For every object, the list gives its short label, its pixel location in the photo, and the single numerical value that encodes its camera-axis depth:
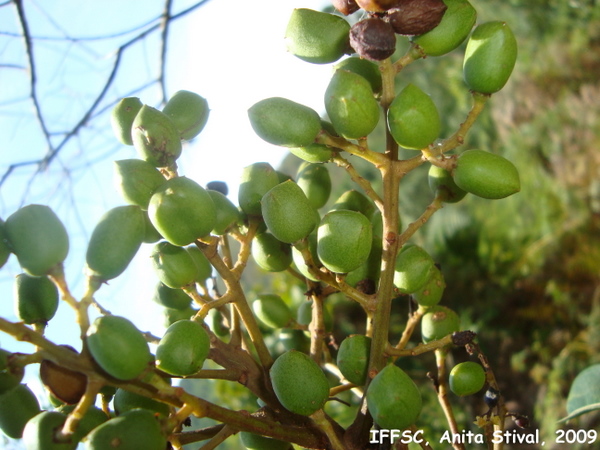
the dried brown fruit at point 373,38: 0.10
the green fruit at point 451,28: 0.11
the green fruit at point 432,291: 0.13
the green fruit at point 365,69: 0.11
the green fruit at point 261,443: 0.11
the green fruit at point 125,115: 0.11
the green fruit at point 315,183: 0.13
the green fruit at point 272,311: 0.14
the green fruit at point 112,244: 0.09
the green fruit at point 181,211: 0.10
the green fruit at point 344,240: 0.10
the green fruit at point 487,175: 0.11
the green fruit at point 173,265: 0.11
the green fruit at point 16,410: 0.10
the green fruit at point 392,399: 0.09
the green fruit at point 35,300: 0.10
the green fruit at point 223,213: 0.12
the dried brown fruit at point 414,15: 0.10
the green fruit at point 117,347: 0.08
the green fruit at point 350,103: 0.10
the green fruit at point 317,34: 0.11
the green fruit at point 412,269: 0.11
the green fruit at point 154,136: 0.10
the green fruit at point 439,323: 0.13
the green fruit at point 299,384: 0.10
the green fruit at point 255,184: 0.12
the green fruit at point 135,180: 0.10
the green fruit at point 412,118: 0.10
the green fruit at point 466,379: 0.11
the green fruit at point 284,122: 0.11
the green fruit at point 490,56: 0.11
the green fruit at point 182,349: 0.10
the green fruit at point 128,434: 0.08
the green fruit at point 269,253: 0.13
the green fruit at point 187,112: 0.11
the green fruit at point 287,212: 0.10
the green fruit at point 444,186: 0.12
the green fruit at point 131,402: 0.10
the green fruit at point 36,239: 0.09
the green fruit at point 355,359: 0.11
